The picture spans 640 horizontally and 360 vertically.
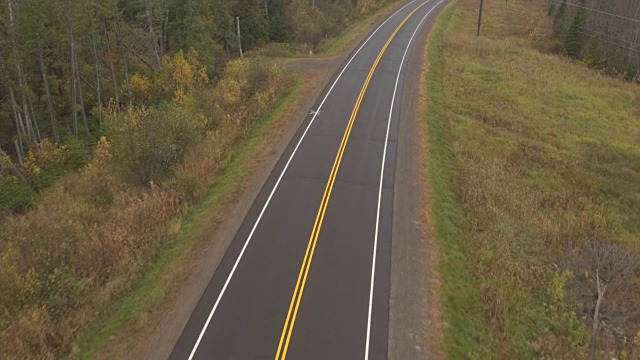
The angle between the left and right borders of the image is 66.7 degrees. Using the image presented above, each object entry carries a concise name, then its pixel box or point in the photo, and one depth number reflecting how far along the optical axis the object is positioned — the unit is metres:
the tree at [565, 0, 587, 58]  61.06
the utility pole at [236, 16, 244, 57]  57.12
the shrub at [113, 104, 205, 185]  24.16
